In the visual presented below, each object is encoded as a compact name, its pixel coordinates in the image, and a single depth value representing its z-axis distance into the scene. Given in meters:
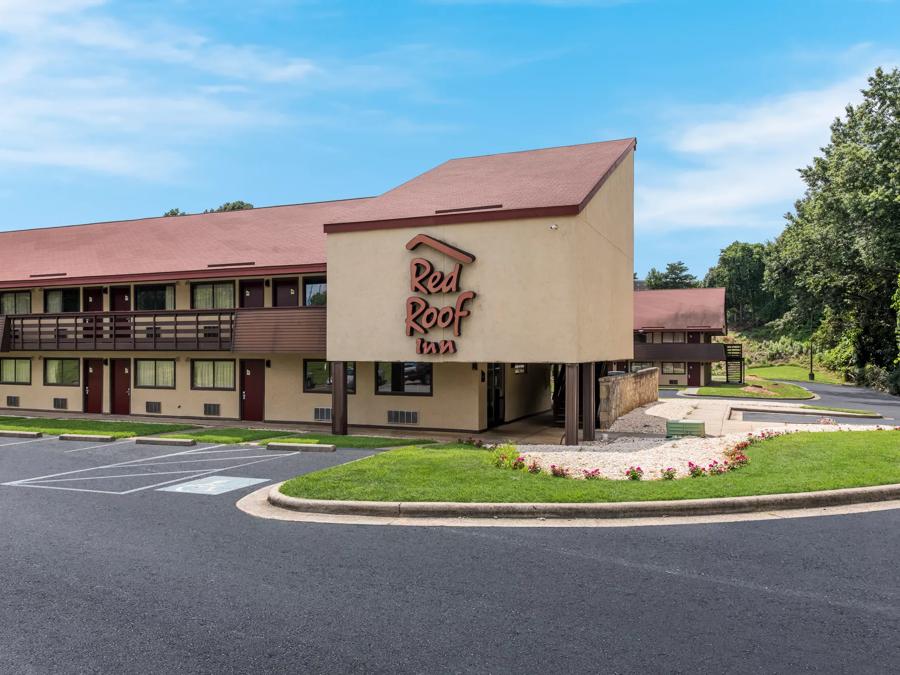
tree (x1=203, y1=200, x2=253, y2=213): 87.85
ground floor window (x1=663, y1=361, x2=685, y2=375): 54.38
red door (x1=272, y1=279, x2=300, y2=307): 25.84
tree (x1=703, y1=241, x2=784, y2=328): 117.69
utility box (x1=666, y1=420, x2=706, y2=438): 19.62
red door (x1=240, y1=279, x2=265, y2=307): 26.53
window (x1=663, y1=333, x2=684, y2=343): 54.19
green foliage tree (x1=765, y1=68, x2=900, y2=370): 39.81
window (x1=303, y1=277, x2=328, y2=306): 25.15
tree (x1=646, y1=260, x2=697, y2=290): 116.88
